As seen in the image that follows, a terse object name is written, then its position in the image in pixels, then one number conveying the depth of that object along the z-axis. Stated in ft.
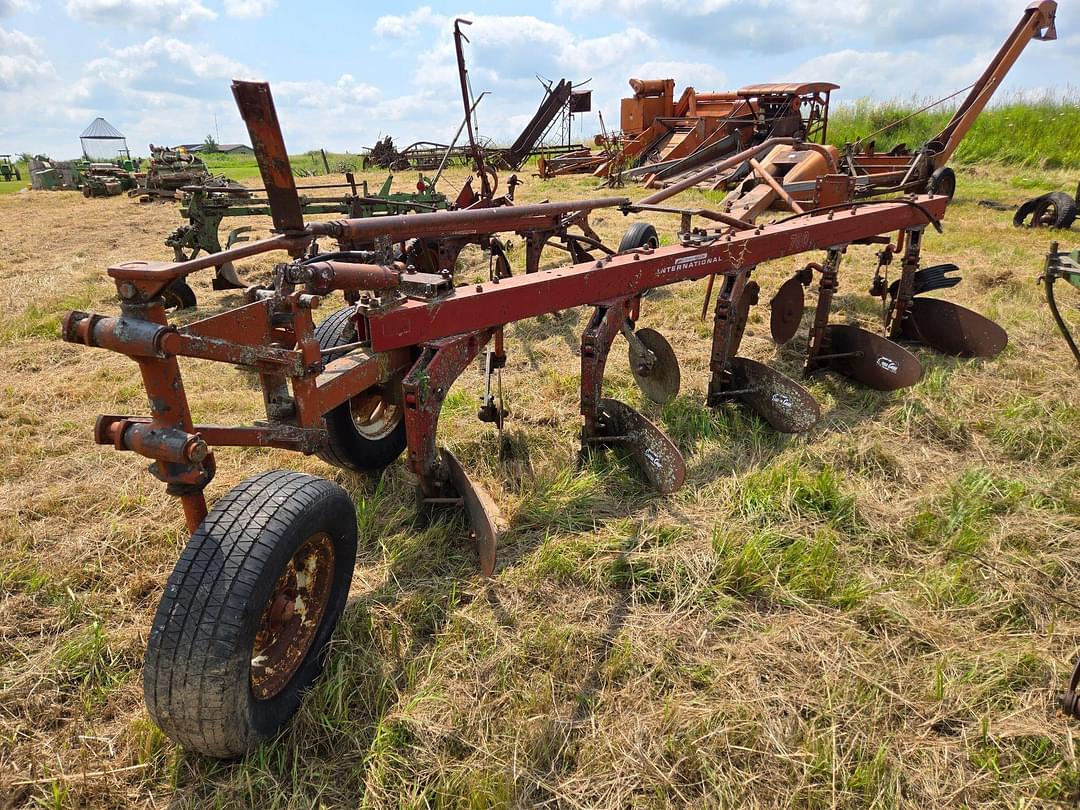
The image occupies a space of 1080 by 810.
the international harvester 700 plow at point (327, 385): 5.88
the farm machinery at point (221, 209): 22.71
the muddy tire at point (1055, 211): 28.73
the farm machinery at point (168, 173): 41.47
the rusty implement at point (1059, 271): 6.89
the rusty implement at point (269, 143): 6.46
